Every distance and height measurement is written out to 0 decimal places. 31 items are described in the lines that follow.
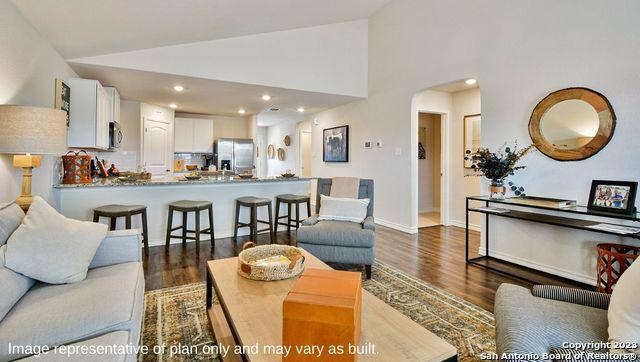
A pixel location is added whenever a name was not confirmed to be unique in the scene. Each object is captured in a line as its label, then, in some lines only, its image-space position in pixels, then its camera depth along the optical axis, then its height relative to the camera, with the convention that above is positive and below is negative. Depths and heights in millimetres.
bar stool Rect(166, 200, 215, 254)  3729 -366
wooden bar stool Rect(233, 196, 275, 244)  4188 -379
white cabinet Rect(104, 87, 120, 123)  4527 +1233
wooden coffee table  1129 -581
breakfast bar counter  3573 -118
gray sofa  1175 -552
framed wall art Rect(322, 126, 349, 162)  6254 +894
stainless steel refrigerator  7316 +766
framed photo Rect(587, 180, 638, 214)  2463 -65
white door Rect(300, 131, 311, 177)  9249 +1040
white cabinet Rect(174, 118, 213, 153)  7047 +1166
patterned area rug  1819 -910
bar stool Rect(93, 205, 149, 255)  3318 -307
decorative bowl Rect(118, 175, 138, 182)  3844 +78
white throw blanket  3344 -7
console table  2479 -282
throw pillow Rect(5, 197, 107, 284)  1547 -329
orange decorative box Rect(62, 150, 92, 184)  3604 +178
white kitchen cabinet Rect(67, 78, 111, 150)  3676 +847
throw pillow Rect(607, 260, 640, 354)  1096 -454
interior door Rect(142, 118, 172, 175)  5961 +755
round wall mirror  2704 +597
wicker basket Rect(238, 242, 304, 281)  1748 -462
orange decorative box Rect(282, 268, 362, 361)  983 -437
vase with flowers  3201 +236
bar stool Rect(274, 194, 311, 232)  4488 -235
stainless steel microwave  4543 +758
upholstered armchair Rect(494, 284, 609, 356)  1202 -566
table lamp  1942 +323
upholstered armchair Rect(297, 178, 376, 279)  2832 -512
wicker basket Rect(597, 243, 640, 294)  2363 -573
